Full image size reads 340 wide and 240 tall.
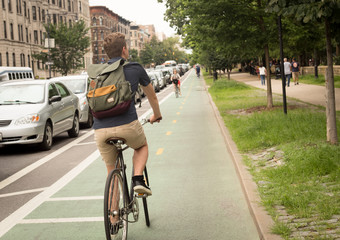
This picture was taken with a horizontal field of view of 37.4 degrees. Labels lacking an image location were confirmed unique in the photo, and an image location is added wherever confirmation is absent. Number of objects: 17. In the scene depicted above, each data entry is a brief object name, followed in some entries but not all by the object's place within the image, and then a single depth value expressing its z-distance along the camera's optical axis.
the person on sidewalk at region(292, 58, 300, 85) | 33.98
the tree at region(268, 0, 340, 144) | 7.47
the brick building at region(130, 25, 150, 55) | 162.50
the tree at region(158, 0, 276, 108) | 16.03
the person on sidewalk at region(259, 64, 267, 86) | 37.28
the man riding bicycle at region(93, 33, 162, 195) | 4.40
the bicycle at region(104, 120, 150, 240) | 4.12
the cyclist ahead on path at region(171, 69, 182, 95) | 30.35
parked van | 31.97
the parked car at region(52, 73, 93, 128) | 16.17
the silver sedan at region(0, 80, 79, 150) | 11.18
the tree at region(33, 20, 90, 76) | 55.25
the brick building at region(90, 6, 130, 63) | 113.88
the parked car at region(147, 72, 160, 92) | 39.58
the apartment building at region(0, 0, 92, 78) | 55.97
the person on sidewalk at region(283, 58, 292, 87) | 30.42
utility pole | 13.57
